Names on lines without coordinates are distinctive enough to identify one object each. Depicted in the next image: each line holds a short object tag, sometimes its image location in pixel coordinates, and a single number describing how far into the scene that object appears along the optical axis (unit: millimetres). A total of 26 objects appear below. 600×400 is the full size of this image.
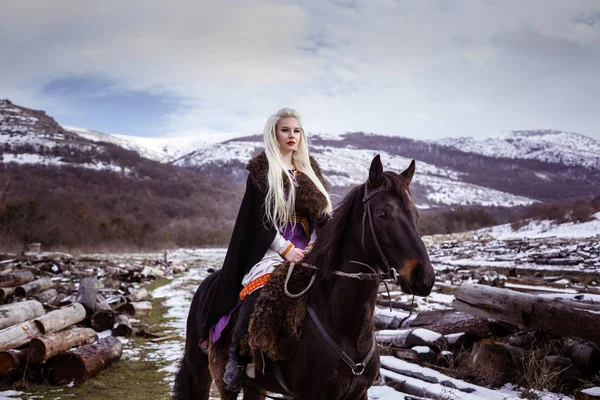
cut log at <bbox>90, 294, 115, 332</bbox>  9477
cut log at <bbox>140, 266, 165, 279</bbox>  19234
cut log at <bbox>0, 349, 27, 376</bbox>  6133
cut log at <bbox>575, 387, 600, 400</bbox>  4421
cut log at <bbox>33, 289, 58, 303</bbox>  11227
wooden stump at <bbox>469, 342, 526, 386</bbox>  5812
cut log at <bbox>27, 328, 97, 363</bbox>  6391
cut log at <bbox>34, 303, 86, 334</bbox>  7482
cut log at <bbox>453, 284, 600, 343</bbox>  5242
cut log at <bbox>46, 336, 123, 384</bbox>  6512
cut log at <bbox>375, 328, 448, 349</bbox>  7004
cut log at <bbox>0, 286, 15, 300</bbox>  10767
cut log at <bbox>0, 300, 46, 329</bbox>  7672
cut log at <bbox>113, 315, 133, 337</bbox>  9414
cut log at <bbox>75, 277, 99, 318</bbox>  9562
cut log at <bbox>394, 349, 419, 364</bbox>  6879
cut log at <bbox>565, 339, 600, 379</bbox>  5332
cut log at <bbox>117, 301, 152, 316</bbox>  11383
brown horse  2674
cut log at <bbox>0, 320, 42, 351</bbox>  6480
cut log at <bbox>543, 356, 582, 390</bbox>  5324
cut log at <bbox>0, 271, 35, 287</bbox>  11969
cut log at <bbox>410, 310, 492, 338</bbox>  6965
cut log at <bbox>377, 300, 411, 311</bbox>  10416
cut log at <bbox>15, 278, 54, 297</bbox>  11523
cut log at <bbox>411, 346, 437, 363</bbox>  6816
